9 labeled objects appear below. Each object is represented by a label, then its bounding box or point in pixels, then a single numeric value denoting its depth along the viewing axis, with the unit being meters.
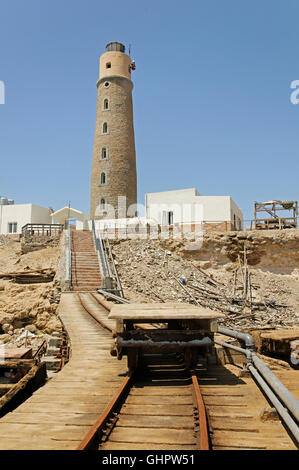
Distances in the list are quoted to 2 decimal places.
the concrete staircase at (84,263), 16.44
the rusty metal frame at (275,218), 25.91
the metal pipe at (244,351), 5.38
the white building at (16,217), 42.50
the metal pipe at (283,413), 3.24
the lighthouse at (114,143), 33.97
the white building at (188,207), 29.41
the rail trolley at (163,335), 5.10
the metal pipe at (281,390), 3.42
